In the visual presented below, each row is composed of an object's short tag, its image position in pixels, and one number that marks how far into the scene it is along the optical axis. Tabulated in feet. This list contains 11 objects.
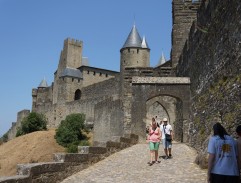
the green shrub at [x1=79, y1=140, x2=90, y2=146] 104.12
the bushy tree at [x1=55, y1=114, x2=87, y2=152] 113.91
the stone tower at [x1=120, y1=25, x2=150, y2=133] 142.00
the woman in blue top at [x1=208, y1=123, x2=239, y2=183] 17.49
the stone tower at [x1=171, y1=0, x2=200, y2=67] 65.57
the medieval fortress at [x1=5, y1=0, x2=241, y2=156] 29.48
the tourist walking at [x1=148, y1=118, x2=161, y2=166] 32.58
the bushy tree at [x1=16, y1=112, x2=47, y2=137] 146.51
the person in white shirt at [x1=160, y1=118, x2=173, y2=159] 35.03
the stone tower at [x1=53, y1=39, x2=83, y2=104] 169.68
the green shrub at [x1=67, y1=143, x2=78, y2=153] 98.09
